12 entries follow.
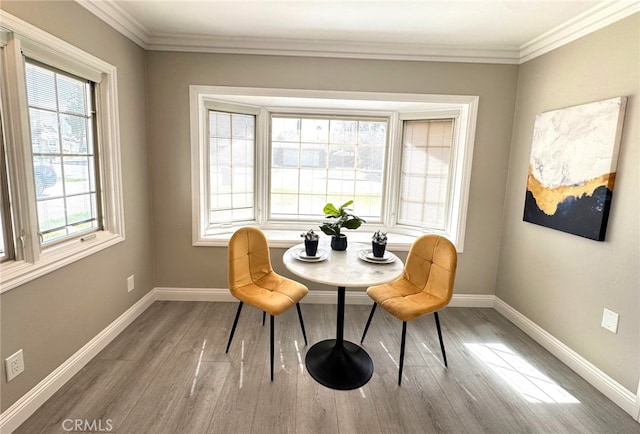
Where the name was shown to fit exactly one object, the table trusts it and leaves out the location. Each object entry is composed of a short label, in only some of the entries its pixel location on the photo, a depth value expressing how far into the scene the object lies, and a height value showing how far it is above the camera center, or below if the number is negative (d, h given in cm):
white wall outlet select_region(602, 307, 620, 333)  192 -84
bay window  304 +12
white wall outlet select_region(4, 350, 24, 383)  154 -100
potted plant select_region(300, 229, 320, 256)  220 -48
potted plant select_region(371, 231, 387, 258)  221 -47
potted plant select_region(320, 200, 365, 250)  228 -36
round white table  189 -82
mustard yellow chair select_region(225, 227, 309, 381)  205 -79
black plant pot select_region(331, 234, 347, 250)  239 -50
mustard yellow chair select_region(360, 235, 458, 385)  204 -77
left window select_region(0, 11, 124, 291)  156 +7
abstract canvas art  195 +12
